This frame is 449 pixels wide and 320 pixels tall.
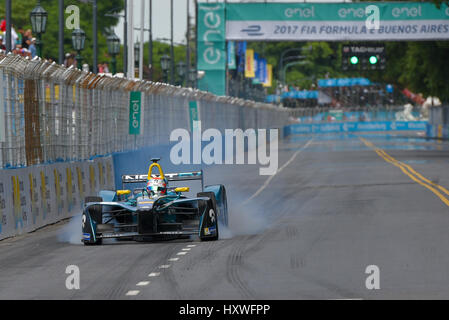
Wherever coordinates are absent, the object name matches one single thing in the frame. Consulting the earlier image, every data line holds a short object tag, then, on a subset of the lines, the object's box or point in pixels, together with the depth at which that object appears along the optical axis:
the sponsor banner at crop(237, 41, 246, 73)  79.94
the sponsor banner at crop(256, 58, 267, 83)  100.62
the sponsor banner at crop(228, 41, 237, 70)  67.25
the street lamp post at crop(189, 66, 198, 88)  65.88
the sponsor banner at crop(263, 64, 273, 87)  107.89
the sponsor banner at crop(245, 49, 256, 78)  83.69
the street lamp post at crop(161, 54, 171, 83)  52.96
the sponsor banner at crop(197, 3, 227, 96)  54.47
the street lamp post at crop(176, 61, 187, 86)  60.61
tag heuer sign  59.16
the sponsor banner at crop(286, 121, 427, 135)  113.62
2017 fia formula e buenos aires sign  54.25
